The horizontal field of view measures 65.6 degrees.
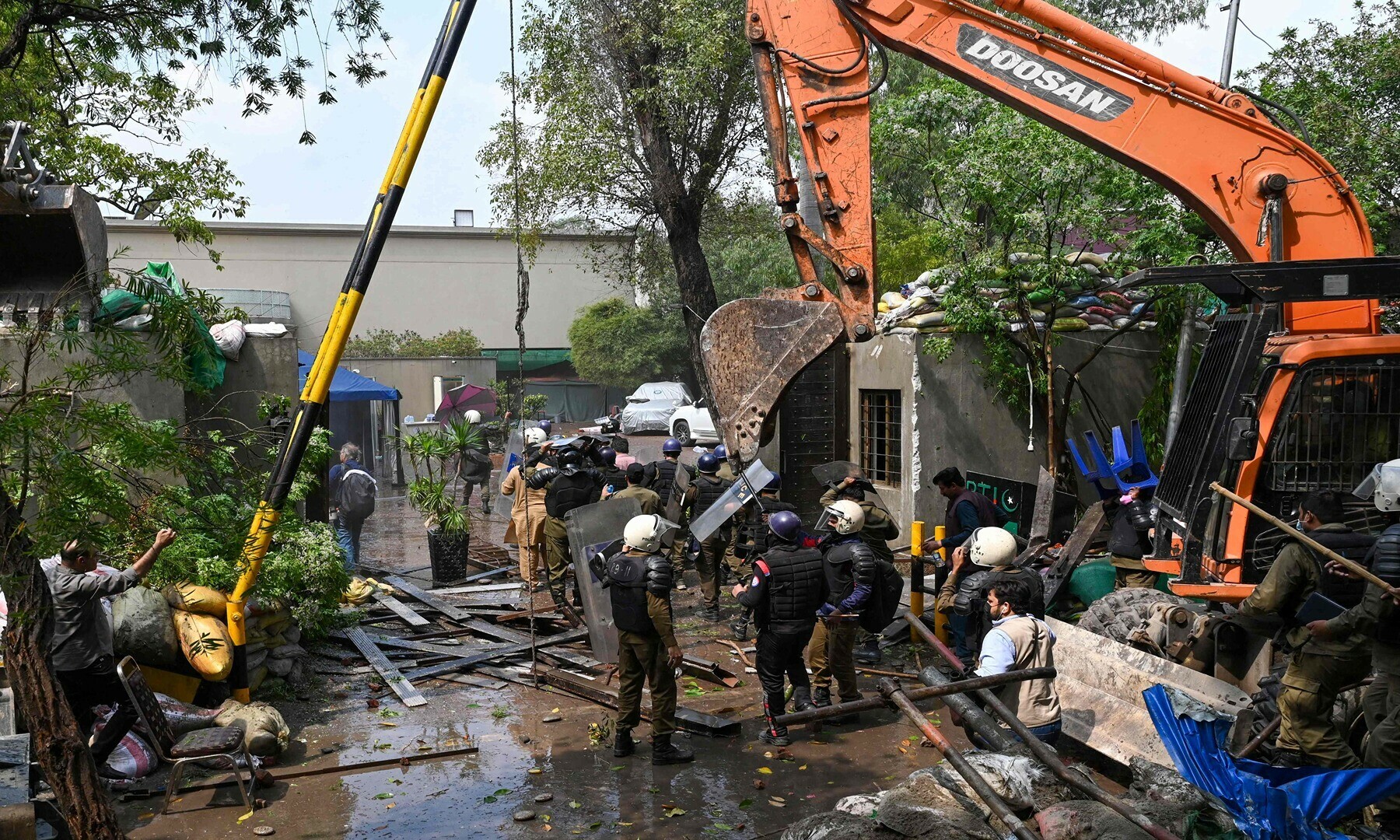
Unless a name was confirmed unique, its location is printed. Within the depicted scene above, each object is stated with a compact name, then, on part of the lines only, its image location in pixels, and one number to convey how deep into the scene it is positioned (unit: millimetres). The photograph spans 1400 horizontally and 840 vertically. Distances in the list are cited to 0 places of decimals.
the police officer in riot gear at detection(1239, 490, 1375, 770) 5918
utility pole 12875
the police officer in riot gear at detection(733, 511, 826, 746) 7832
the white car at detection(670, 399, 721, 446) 27703
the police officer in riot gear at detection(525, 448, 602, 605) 11961
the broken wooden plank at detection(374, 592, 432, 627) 11289
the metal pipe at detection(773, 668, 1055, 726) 4000
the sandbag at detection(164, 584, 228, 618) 8109
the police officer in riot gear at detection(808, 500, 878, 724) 8180
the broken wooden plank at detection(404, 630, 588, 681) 9625
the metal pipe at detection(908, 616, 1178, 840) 3967
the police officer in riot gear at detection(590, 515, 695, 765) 7488
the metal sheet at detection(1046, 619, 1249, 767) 6621
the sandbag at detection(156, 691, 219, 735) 7480
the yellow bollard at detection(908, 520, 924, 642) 10016
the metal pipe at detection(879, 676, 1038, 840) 3656
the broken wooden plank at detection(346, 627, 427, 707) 8992
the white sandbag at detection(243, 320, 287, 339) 12438
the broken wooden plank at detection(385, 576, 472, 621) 11562
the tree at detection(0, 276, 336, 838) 4695
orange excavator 6559
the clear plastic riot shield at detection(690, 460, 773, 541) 11180
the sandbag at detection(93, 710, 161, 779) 6984
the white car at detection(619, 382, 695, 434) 31125
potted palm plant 13461
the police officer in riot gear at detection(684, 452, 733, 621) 11945
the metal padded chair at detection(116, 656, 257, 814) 6609
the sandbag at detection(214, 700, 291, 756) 7289
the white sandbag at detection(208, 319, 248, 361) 12016
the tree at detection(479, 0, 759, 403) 18312
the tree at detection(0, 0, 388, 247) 7227
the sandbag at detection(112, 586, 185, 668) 7828
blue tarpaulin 4453
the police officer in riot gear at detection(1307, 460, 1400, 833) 5426
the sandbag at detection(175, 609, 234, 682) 7906
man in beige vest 5906
